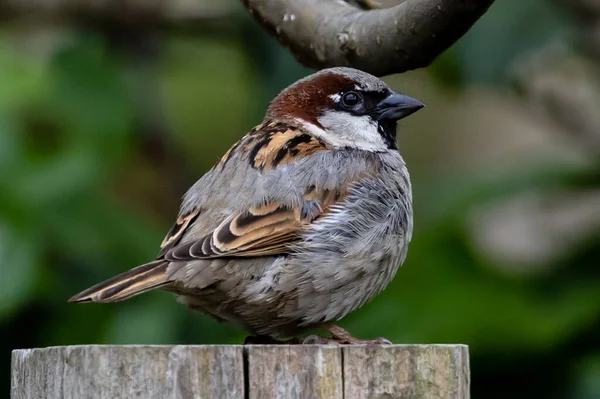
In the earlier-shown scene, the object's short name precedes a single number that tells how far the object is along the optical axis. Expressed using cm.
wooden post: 432
